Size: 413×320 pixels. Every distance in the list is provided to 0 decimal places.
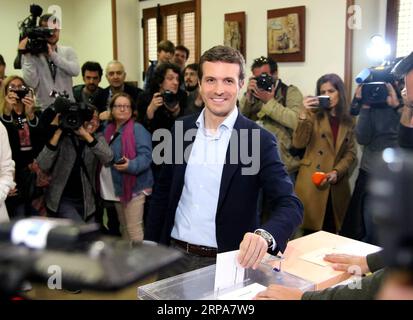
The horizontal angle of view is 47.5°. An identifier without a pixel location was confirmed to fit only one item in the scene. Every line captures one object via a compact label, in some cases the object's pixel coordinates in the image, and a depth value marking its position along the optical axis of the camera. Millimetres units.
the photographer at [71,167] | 2533
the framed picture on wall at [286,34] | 3477
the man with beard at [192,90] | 3148
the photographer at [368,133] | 2650
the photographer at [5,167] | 2254
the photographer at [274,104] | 2986
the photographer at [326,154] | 2947
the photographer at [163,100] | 3035
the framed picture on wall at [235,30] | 3904
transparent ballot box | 1179
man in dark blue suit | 1545
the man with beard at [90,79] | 3996
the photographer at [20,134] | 2561
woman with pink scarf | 2832
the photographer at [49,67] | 3324
